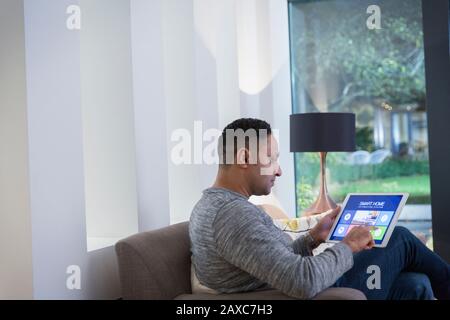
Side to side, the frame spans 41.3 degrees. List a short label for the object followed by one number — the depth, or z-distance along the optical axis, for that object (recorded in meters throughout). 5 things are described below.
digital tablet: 2.12
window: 4.20
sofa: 2.03
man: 1.82
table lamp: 3.75
